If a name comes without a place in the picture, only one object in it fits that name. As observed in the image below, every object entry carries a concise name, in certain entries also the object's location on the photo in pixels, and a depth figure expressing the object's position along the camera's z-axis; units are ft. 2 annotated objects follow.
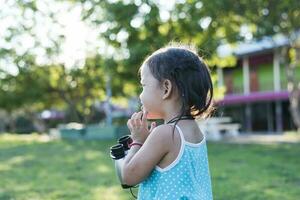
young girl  7.21
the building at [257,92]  110.63
